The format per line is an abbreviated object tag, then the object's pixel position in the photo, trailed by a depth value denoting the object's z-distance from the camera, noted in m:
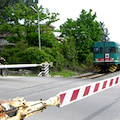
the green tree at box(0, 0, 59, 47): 26.03
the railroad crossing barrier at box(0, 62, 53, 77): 16.59
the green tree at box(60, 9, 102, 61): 33.25
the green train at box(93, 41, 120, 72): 22.34
